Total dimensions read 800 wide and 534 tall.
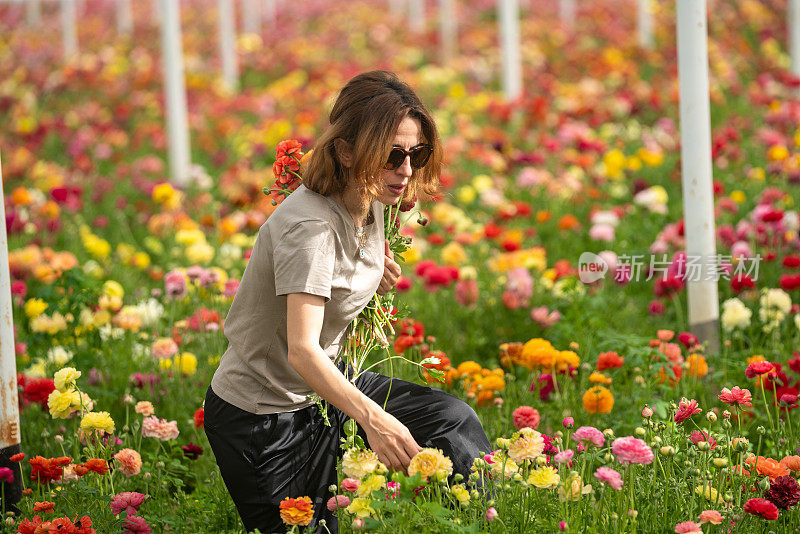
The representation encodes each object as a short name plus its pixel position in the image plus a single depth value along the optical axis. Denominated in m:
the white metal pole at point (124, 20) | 32.50
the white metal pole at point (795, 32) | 15.73
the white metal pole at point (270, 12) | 36.26
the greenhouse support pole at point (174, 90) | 13.25
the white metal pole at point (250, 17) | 30.32
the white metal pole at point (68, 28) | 27.24
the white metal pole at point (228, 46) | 21.20
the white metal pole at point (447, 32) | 24.00
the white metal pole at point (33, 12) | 36.47
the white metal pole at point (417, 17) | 29.12
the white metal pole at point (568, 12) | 29.44
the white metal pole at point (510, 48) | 16.44
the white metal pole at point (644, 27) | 22.84
